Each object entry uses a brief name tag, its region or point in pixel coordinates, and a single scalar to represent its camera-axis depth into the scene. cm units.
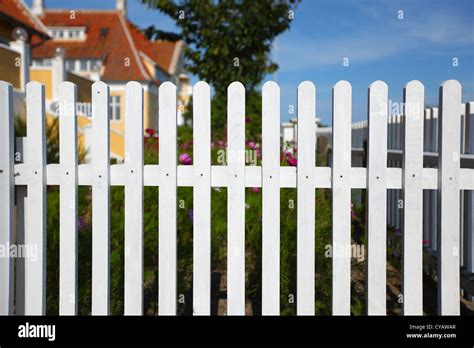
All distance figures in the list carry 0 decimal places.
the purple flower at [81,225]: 346
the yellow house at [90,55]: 1337
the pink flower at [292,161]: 418
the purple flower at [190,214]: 425
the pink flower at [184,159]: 395
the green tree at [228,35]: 1208
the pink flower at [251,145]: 506
